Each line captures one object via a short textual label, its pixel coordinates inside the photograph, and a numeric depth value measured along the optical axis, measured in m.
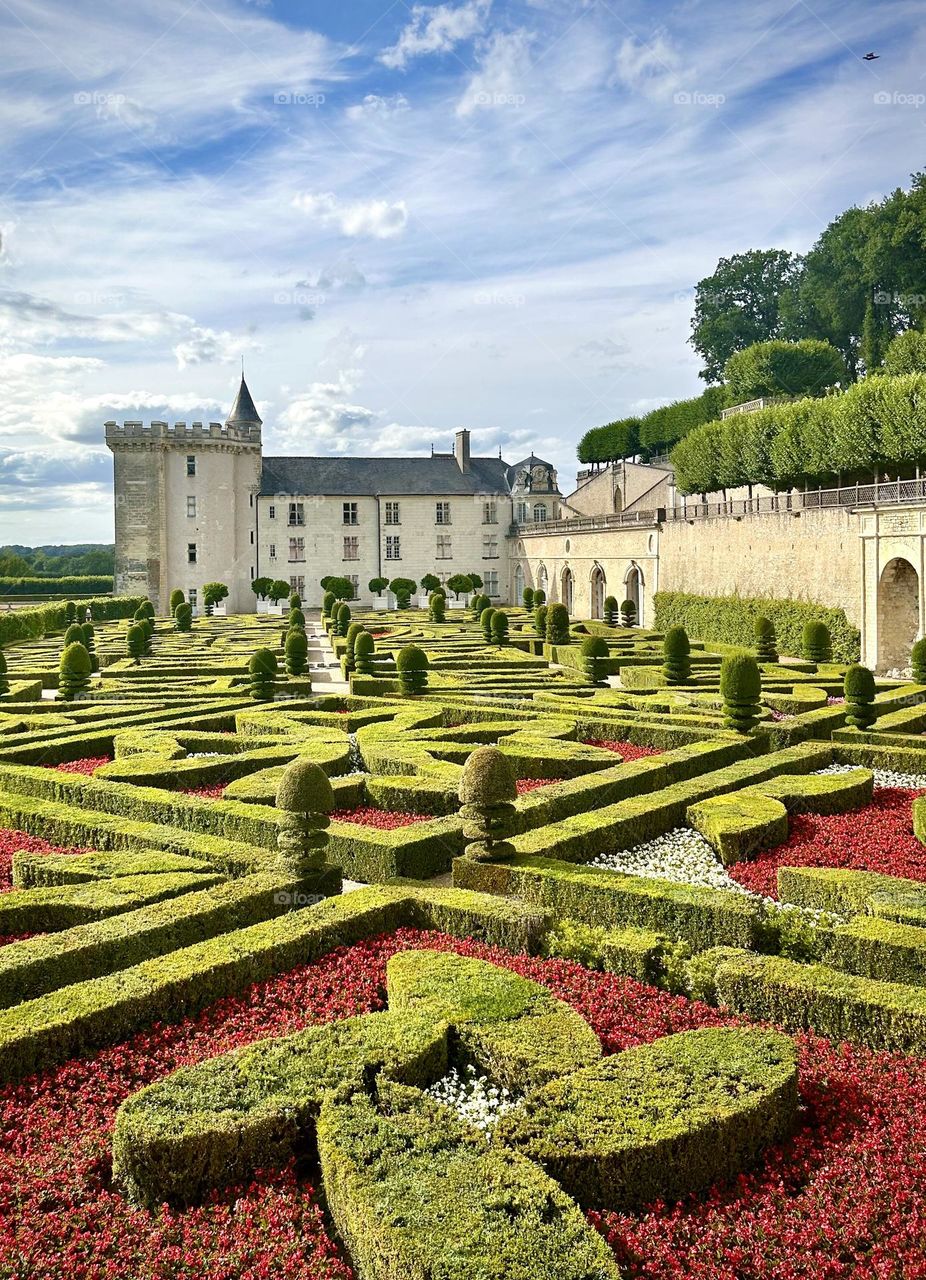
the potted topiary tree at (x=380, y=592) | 54.31
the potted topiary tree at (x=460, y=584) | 53.28
